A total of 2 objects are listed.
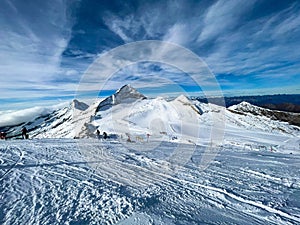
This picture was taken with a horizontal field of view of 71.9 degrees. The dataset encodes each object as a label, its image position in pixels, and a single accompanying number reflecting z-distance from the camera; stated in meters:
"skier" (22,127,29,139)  20.95
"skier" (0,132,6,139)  22.12
